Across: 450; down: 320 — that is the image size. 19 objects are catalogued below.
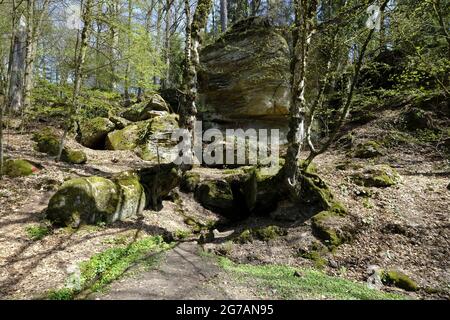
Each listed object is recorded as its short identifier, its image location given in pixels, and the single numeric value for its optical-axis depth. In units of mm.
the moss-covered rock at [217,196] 10000
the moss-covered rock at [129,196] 7863
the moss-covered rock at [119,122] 14996
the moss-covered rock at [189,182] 10523
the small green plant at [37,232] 6156
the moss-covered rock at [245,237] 7289
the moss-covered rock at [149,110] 15815
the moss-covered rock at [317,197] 7656
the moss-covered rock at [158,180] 9125
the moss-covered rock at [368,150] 12477
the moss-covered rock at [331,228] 6941
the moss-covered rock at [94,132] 14164
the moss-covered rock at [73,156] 10891
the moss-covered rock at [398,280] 5504
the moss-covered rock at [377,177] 8625
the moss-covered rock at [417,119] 13219
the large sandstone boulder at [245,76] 14822
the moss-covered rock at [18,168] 8578
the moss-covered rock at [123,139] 13766
